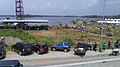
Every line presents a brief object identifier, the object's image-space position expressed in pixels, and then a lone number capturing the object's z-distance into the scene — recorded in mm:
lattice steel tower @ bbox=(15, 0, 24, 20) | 40260
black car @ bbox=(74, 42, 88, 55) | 12387
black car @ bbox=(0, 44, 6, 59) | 10603
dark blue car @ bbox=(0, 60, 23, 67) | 5399
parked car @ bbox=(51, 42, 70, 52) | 13076
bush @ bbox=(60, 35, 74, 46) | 15929
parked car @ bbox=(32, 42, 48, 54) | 12117
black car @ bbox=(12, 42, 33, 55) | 11622
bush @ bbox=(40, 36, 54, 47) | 15044
